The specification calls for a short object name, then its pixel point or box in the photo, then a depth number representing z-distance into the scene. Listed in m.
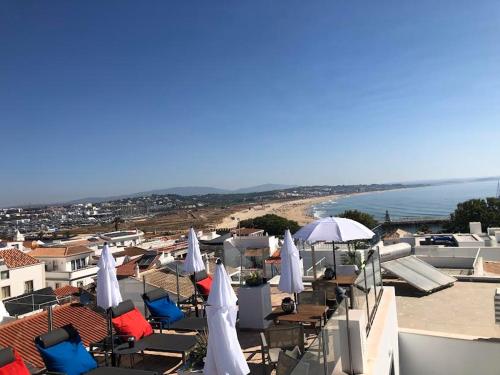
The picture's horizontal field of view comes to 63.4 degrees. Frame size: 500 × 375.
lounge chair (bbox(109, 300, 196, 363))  5.87
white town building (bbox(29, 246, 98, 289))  38.09
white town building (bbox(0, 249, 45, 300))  31.17
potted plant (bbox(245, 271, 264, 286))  7.58
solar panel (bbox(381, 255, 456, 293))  11.02
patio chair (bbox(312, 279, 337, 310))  7.74
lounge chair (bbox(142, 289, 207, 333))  7.01
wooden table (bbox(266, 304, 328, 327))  6.29
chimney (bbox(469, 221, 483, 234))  29.21
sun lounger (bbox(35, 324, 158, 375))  5.17
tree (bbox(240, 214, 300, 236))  69.62
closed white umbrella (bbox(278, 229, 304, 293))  7.47
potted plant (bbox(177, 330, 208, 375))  4.75
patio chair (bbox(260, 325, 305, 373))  5.04
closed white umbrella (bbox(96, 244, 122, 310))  6.37
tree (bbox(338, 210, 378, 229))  54.13
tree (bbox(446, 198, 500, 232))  50.91
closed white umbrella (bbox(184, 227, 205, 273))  8.83
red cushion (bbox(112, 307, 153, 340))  6.43
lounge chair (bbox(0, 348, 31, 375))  4.80
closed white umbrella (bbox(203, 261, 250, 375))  4.19
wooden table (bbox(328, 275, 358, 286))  8.49
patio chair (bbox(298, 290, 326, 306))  7.16
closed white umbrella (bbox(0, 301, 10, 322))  14.85
